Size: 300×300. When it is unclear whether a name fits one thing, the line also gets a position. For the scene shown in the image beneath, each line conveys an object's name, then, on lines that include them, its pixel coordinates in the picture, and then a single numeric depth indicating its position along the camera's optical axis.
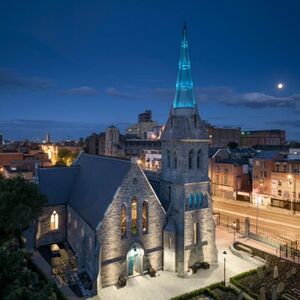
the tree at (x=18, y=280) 12.79
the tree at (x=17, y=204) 27.81
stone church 26.31
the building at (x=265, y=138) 154.75
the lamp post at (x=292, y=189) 52.31
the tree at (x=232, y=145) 107.18
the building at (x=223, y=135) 133.62
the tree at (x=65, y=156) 100.19
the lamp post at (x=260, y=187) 58.15
